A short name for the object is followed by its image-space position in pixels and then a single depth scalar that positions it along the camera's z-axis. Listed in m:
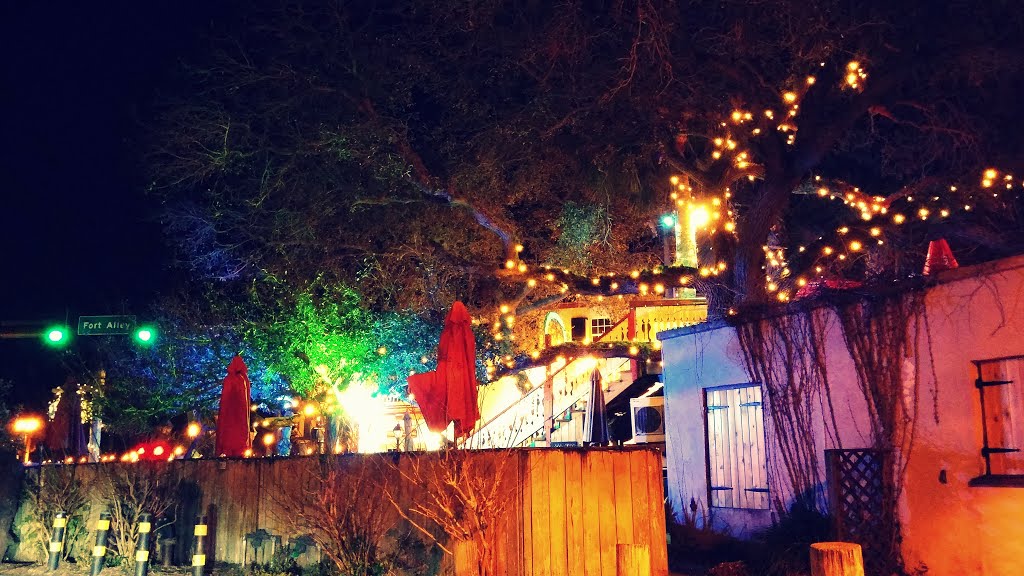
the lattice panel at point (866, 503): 9.53
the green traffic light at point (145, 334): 17.08
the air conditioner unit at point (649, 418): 17.61
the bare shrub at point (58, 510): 11.98
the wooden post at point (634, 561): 6.30
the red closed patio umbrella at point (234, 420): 13.17
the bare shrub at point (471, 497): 7.17
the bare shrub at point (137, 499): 10.72
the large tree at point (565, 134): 13.77
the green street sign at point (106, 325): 17.30
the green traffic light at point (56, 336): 16.77
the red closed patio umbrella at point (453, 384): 10.53
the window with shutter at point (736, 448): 11.83
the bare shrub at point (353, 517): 8.19
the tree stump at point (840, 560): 5.57
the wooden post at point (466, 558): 7.22
